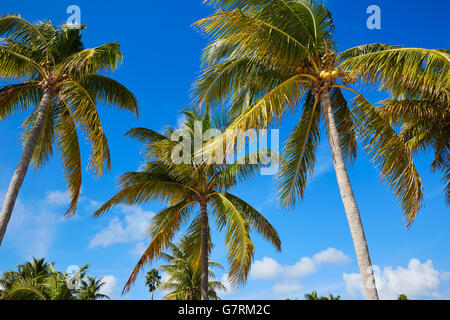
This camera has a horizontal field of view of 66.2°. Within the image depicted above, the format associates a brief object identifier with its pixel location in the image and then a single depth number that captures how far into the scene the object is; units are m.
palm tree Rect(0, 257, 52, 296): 27.28
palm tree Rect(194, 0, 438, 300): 7.27
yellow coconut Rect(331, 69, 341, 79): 7.87
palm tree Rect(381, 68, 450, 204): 11.09
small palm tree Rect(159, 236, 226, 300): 23.69
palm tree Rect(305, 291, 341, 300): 35.94
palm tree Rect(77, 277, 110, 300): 36.72
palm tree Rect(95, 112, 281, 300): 12.34
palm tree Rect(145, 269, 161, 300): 44.94
